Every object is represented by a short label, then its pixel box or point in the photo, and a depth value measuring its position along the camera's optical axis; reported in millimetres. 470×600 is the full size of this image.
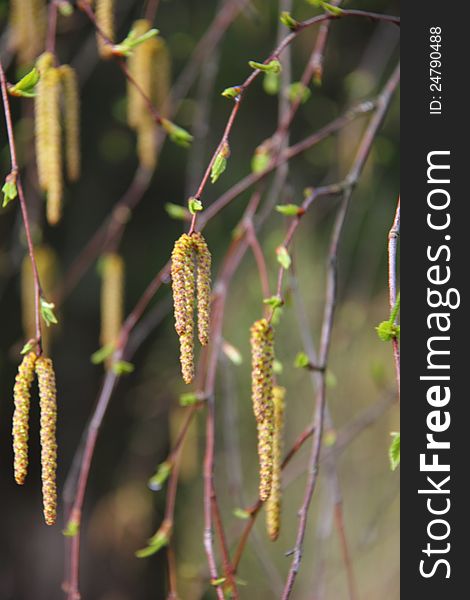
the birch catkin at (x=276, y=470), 715
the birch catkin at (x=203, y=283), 654
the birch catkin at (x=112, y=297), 855
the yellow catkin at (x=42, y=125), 757
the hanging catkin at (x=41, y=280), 910
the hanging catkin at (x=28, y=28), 851
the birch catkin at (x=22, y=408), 676
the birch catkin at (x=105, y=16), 774
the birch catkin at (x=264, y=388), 676
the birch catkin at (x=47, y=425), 673
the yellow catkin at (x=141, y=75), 837
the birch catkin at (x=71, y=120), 787
